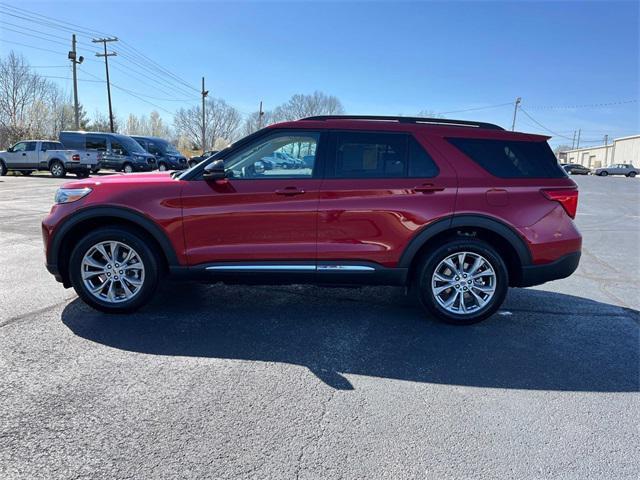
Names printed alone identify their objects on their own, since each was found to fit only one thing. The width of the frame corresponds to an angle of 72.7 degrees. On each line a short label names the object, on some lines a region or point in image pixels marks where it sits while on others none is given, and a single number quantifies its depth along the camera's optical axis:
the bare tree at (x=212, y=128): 81.88
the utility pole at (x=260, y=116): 72.91
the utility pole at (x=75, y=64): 32.39
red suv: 4.01
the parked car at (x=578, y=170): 61.17
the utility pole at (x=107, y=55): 39.06
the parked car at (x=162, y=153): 26.79
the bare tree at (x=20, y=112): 45.91
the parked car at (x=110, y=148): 23.56
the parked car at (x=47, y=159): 21.77
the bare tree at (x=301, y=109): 67.82
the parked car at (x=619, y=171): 57.22
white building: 70.75
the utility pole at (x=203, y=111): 52.63
